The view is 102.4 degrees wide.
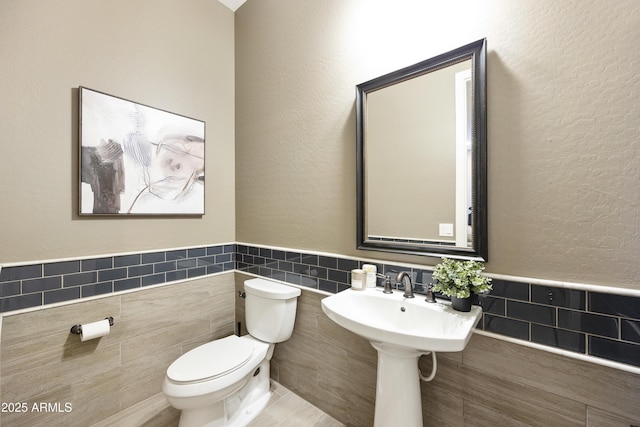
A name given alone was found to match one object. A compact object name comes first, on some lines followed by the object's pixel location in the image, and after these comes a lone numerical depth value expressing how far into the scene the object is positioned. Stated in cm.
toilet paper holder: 139
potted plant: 99
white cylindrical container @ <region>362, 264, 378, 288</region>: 134
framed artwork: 145
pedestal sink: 91
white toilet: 126
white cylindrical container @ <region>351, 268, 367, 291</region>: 133
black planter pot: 101
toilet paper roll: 137
